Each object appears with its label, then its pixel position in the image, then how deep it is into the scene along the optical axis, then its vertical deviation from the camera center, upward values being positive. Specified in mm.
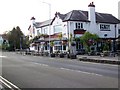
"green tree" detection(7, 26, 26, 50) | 47232 +3473
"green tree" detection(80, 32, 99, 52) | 24751 +1568
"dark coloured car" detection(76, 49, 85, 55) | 26121 -673
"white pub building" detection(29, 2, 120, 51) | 27250 +4650
